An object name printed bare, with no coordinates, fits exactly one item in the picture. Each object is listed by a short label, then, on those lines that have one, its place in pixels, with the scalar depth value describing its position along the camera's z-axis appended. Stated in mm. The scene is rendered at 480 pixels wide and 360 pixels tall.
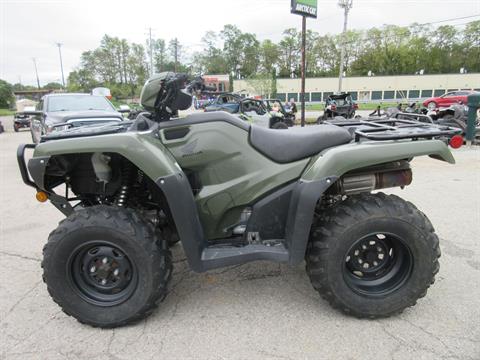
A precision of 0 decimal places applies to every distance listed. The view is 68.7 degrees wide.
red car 28391
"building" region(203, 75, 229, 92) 55406
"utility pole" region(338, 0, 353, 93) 37166
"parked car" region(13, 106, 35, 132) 20486
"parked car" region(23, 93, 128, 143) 7758
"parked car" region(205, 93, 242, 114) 14676
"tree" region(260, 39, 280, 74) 87375
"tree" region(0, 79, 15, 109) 55438
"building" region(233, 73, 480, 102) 58094
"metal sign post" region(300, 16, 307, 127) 17278
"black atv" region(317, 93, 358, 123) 18188
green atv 2441
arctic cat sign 15627
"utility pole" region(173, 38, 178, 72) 64406
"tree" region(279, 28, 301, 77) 86969
